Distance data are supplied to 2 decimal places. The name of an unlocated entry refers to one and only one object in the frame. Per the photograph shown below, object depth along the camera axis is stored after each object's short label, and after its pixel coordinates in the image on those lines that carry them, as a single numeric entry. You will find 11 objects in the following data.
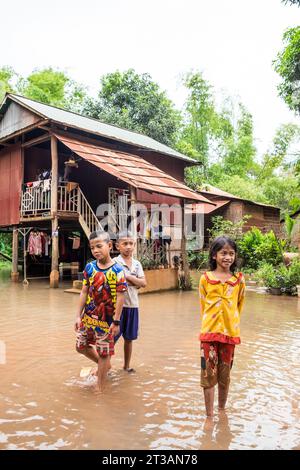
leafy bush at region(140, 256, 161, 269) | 11.35
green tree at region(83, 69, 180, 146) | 23.31
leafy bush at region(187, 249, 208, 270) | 19.48
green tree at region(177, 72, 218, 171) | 34.34
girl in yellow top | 2.90
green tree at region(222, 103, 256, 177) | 36.31
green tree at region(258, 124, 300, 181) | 33.34
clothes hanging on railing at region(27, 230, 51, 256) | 13.61
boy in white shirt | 3.97
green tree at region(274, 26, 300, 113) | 15.11
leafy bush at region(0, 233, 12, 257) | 22.89
